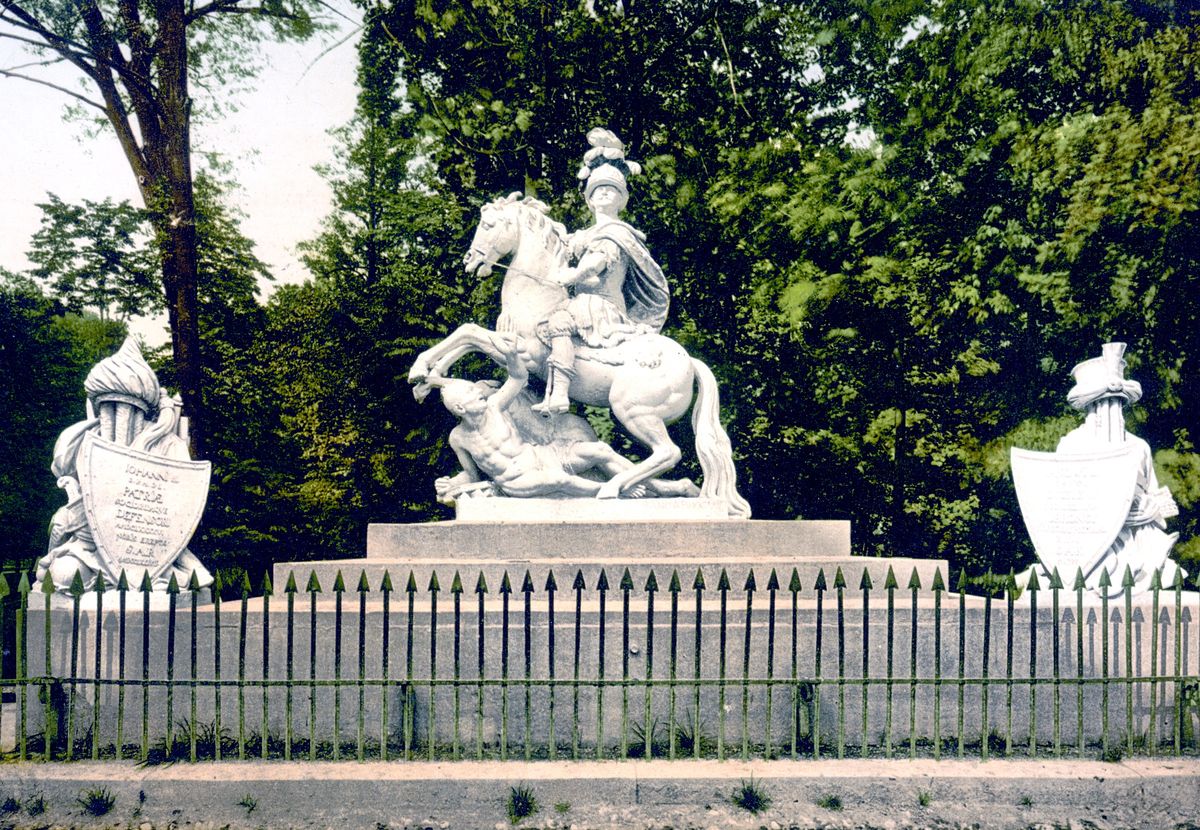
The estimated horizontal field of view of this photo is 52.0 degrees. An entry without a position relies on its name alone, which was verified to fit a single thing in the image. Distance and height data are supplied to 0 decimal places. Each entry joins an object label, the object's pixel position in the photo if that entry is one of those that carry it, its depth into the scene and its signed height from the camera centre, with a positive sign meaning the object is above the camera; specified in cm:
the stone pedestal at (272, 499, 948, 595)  893 -93
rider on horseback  1033 +125
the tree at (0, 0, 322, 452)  1808 +507
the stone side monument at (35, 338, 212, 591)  817 -43
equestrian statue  1025 +40
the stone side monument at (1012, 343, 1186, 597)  866 -53
